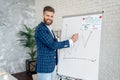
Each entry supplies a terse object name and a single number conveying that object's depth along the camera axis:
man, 2.24
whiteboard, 2.21
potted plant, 4.38
